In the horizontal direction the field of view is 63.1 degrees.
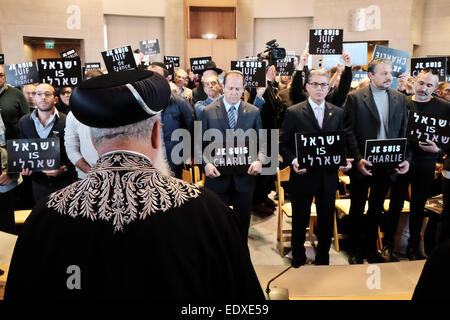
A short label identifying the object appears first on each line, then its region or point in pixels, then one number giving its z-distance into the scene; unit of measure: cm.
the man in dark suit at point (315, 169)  353
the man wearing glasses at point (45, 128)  359
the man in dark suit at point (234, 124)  366
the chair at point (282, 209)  419
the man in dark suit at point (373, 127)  363
